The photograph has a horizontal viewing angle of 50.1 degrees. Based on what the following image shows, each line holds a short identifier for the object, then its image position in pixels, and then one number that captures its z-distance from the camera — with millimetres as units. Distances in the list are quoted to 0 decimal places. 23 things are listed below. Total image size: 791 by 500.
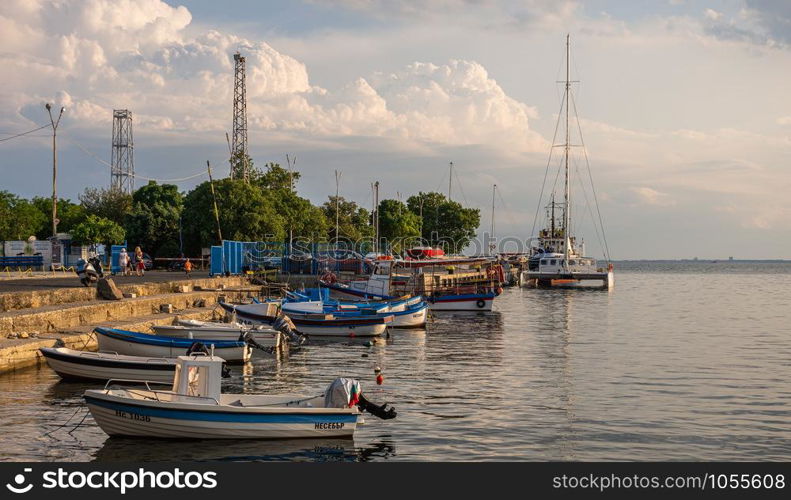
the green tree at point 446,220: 142000
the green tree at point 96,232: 70812
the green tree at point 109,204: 97875
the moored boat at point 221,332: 32469
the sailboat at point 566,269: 97000
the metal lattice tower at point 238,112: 93062
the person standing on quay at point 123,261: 58388
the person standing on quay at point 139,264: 57344
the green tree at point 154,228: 82250
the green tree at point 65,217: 92438
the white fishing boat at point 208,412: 18469
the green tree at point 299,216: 87956
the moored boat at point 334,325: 41156
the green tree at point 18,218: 76400
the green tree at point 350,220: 110688
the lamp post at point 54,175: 59344
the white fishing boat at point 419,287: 59219
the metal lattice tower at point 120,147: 108750
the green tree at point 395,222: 127062
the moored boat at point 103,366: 25234
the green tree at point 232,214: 77000
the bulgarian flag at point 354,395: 19172
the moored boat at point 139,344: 28625
